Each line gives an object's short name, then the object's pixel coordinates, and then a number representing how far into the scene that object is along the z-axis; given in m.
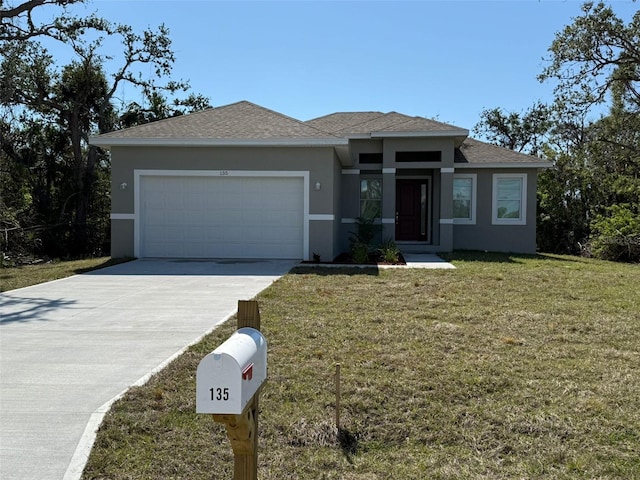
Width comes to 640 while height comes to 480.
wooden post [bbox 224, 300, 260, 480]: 2.34
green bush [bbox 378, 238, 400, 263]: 14.41
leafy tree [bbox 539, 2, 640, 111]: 16.77
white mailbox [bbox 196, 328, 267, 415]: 2.19
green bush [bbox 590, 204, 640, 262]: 19.34
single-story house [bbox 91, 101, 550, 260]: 14.70
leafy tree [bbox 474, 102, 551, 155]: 34.12
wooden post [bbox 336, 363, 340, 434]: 4.20
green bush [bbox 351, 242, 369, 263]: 14.72
